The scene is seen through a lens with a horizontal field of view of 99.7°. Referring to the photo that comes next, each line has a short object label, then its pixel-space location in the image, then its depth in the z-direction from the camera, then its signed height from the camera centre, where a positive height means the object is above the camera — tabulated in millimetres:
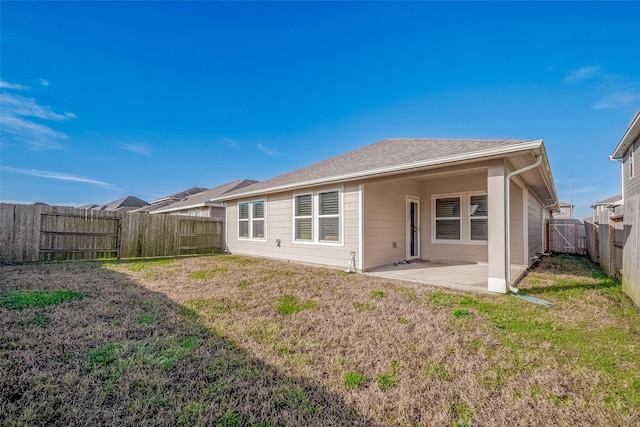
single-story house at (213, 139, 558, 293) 5082 +527
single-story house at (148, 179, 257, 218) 14856 +1029
